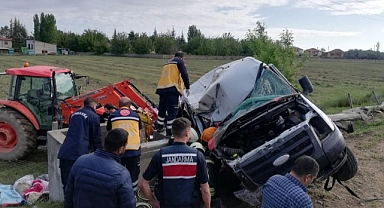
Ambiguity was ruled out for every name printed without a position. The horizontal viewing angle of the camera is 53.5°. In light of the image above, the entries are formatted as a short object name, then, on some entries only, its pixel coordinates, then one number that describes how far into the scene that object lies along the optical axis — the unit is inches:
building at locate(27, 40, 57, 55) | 3130.4
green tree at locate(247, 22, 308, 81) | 654.5
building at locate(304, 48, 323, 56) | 4841.5
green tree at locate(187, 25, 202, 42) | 4437.5
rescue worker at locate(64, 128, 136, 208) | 120.9
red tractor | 320.8
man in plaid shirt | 117.8
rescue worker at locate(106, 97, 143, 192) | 203.6
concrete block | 225.9
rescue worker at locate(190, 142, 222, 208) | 194.1
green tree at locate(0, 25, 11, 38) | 4838.6
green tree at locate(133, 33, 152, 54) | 2997.0
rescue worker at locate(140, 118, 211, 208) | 139.0
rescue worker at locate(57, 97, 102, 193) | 205.6
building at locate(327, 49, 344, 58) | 4651.8
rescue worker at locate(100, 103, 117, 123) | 278.0
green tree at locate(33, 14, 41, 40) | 3794.8
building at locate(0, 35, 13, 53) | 3508.1
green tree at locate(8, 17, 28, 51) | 4279.0
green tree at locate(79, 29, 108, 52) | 3238.2
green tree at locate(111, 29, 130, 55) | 3019.2
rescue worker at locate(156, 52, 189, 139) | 270.1
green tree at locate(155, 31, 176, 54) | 3019.2
